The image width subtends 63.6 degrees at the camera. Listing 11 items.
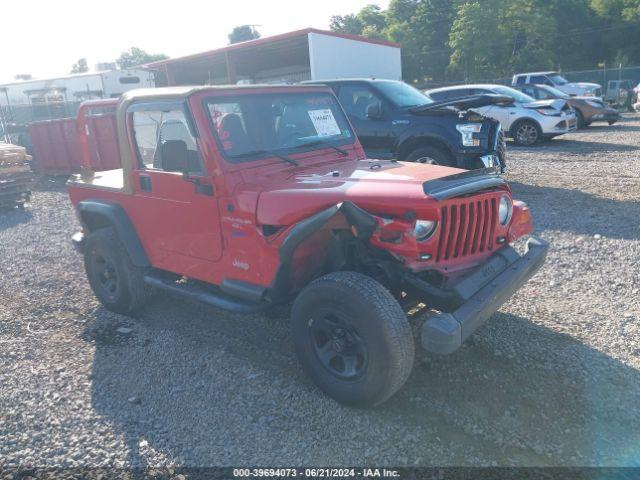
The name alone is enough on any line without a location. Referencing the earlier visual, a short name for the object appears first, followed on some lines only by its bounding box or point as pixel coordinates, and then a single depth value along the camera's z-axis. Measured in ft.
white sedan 44.19
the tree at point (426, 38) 153.07
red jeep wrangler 10.18
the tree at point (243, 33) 228.43
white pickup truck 72.15
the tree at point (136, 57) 328.37
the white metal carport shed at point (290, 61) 61.98
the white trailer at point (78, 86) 78.54
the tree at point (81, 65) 261.03
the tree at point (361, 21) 202.77
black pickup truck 25.82
